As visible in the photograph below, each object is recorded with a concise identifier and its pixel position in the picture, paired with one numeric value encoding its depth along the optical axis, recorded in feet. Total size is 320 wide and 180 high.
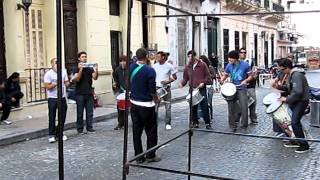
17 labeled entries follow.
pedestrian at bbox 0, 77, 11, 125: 39.42
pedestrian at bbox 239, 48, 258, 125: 40.05
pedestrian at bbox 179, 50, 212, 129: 38.42
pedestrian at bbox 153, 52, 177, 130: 38.65
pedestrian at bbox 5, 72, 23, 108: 40.73
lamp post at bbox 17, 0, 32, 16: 43.68
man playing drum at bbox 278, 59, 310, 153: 28.19
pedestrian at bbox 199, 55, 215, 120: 41.54
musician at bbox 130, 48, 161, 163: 26.63
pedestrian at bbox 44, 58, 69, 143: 33.30
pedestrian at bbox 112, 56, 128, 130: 38.87
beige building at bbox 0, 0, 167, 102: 43.65
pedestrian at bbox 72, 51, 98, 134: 36.22
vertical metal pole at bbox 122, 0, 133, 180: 15.83
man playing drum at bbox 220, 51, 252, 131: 37.42
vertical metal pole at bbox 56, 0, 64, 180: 15.11
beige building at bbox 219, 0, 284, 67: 109.90
